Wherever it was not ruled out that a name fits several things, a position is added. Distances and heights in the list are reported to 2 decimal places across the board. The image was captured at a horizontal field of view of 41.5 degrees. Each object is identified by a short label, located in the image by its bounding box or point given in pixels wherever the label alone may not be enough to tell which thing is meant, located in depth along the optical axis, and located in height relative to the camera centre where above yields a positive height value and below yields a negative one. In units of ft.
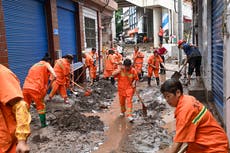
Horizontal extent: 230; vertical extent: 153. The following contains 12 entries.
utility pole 53.06 +4.02
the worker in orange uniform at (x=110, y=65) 41.68 -2.32
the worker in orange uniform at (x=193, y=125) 8.05 -2.13
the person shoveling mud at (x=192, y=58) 32.76 -1.30
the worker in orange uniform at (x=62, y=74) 28.19 -2.23
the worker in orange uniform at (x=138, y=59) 43.31 -1.71
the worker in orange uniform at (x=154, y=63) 37.83 -2.01
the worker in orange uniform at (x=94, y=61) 41.97 -1.77
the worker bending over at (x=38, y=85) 19.99 -2.30
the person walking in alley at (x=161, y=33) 88.57 +3.99
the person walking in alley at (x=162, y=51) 49.08 -0.70
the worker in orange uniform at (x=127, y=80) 23.22 -2.48
